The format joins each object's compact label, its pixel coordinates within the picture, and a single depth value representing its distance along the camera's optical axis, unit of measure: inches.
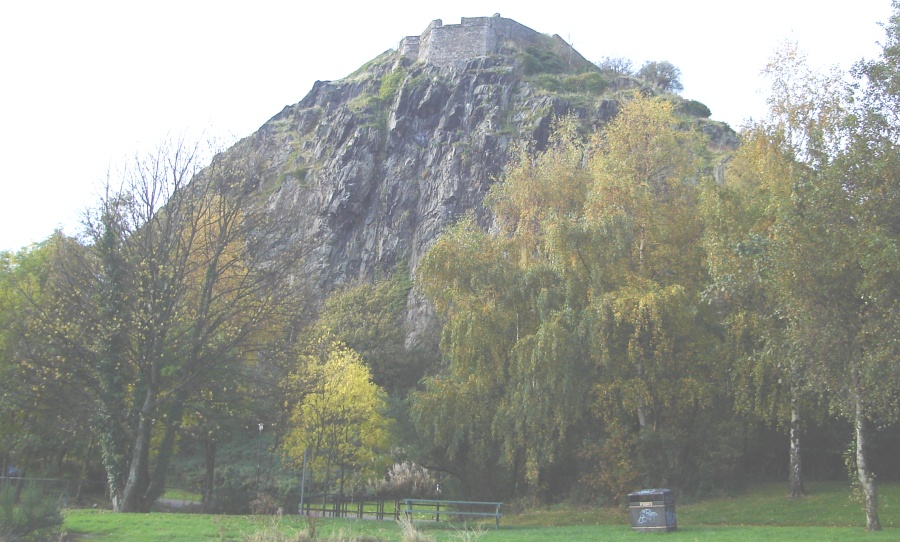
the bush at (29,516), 425.4
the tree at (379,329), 1768.0
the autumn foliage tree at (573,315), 797.2
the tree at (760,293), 606.9
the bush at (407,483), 1221.7
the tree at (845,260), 518.6
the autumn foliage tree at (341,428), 1067.3
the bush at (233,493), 1016.2
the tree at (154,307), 768.3
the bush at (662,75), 3250.5
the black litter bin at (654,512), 609.6
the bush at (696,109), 2645.2
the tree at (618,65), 3371.1
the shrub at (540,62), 2896.2
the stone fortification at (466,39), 2960.1
